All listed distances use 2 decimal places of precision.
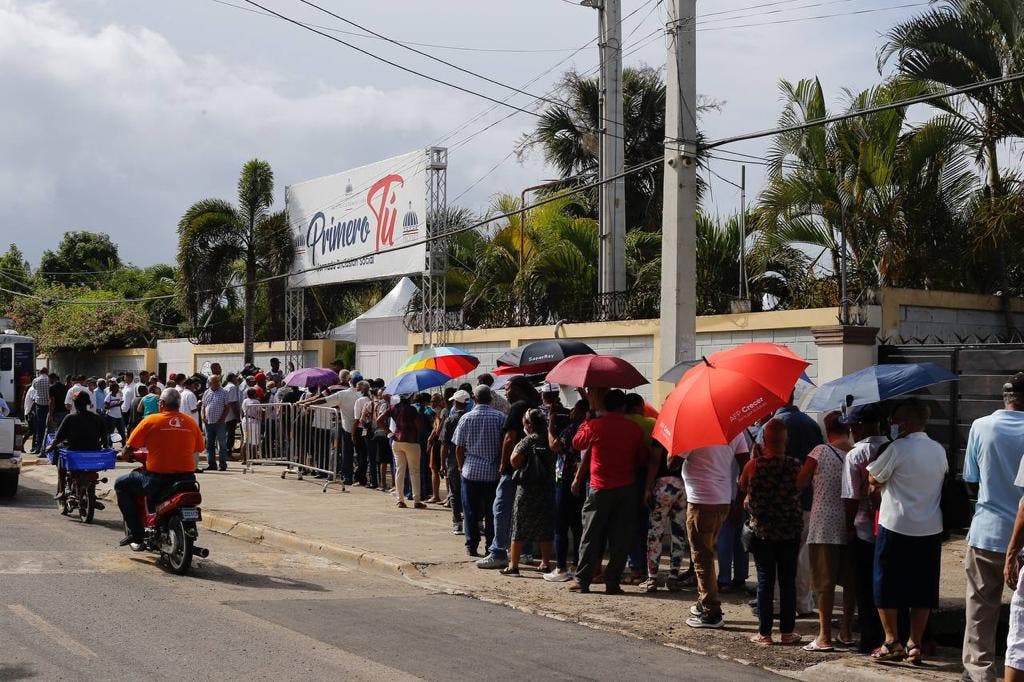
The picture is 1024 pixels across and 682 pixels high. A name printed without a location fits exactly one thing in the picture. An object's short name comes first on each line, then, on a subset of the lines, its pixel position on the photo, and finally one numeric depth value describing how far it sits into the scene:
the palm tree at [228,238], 32.88
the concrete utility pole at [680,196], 12.70
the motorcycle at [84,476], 13.91
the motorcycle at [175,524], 10.56
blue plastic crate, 13.89
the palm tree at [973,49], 14.15
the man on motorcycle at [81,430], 14.05
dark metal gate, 12.17
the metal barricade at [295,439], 18.52
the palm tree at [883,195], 15.30
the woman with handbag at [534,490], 10.77
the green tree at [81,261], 68.69
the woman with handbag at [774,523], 8.19
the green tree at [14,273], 59.92
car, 16.16
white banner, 23.93
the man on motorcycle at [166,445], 10.97
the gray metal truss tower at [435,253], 22.53
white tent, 27.42
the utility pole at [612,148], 18.09
